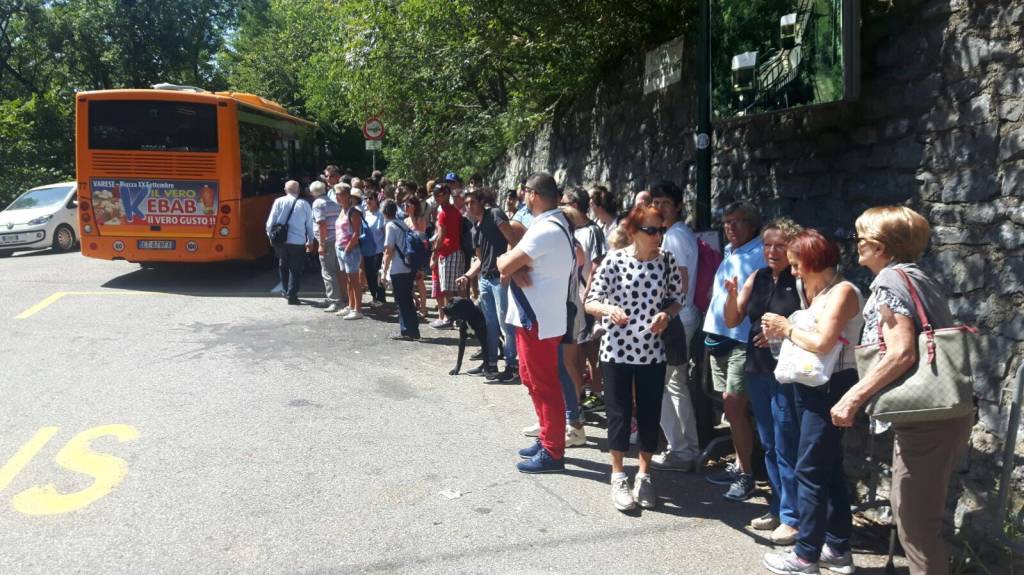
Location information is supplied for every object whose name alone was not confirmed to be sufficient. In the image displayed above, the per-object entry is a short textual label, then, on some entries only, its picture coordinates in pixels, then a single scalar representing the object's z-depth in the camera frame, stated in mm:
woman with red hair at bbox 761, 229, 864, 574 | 4101
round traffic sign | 18453
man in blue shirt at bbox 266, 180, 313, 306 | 12008
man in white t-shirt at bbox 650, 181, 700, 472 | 5719
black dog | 8531
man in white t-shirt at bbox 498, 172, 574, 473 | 5559
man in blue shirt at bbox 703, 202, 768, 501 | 5164
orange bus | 13109
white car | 18694
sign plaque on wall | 8305
